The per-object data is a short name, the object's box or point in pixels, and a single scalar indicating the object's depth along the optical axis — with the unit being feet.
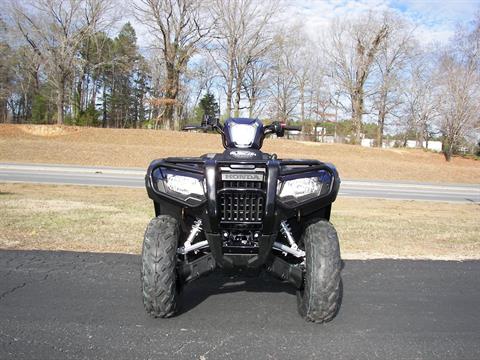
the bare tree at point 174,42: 125.08
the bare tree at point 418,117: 151.43
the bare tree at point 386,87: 152.97
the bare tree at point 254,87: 164.96
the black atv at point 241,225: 11.14
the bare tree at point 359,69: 148.77
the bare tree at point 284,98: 178.76
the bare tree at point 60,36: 123.44
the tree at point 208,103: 203.81
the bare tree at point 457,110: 115.96
